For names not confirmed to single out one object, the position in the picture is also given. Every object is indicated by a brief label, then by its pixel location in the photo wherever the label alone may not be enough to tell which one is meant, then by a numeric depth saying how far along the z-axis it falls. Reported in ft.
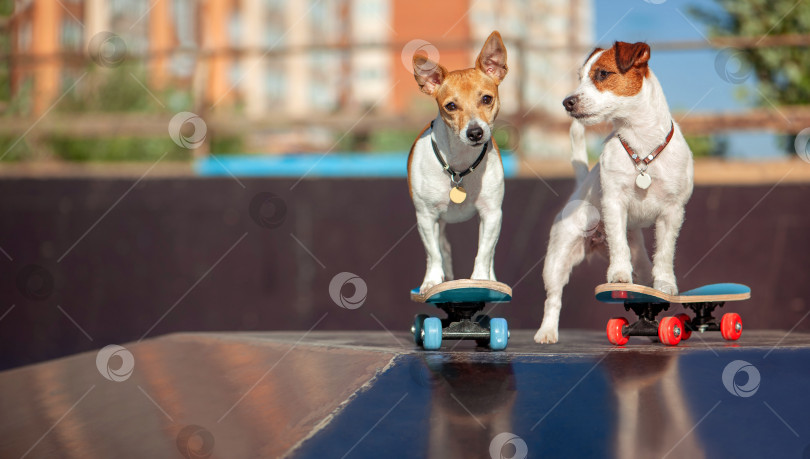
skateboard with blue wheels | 9.33
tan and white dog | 9.36
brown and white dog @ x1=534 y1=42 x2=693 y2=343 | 9.45
